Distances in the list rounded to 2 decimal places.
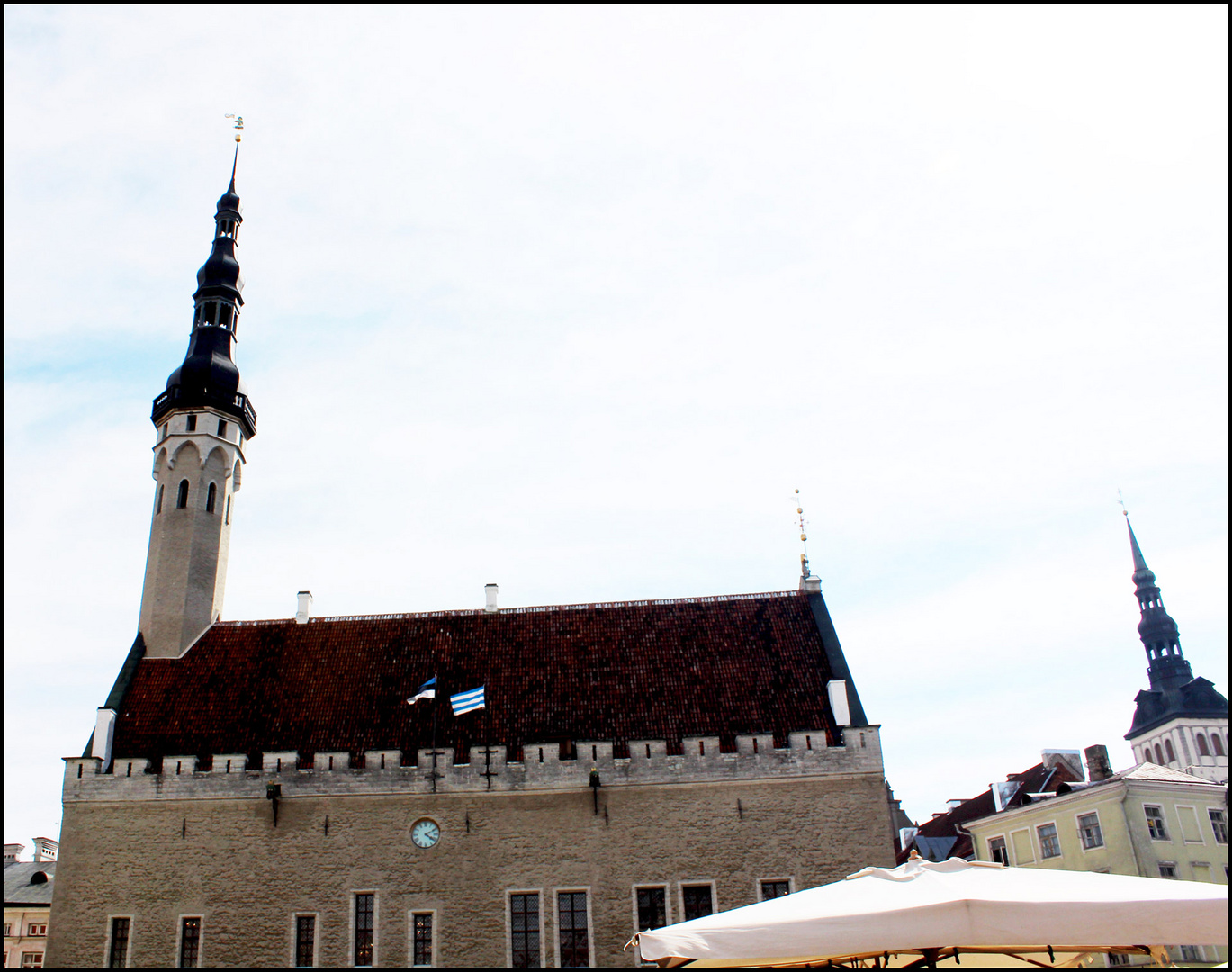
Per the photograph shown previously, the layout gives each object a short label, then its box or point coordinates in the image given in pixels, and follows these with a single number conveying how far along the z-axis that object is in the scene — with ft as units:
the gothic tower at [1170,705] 207.72
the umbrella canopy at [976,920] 22.94
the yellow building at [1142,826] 103.19
